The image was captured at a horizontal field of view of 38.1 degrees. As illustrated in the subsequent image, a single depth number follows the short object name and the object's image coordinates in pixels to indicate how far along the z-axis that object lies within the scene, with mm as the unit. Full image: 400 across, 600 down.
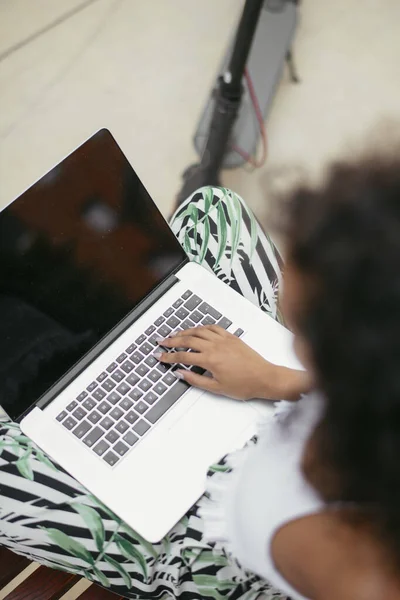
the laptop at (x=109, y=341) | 643
